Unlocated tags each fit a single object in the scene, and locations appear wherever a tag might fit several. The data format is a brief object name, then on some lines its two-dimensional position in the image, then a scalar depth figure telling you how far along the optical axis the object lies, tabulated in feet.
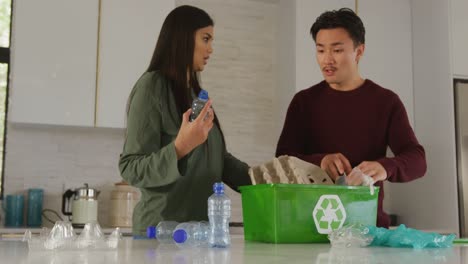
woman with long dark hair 4.88
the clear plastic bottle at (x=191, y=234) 3.85
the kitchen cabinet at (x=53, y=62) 9.62
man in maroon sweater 5.88
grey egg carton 4.88
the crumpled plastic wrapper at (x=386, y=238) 4.00
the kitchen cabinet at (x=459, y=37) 11.03
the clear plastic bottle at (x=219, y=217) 3.95
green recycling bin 4.44
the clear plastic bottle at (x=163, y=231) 4.40
